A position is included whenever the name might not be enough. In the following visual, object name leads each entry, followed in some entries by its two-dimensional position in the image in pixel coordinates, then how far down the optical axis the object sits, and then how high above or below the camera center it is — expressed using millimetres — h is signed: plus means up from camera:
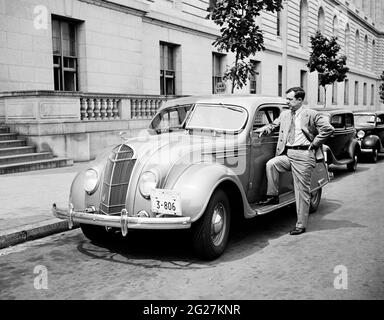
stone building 13086 +2318
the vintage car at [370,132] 14680 -371
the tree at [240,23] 14469 +3071
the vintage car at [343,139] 11584 -471
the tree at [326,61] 29609 +3808
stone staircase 11414 -841
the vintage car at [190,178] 4840 -627
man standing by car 6250 -366
